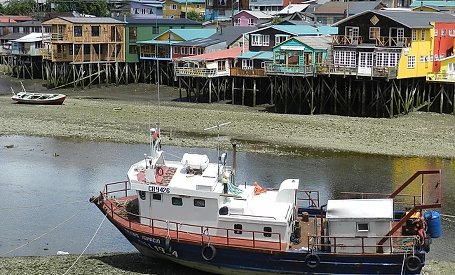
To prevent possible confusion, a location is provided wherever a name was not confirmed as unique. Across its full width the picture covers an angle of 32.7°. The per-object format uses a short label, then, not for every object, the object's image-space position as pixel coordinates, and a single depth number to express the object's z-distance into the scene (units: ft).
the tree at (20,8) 465.84
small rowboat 189.47
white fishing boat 69.62
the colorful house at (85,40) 240.12
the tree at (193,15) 375.45
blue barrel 71.15
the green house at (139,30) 253.85
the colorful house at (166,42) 241.96
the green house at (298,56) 177.99
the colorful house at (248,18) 298.76
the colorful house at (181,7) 383.24
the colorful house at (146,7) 403.75
